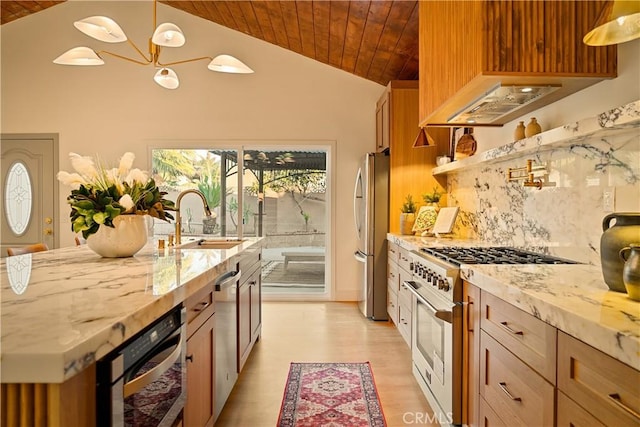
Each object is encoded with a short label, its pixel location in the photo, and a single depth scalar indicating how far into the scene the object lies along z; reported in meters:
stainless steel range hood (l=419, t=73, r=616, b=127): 1.85
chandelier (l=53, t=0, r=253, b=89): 2.27
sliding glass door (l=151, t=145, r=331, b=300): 5.03
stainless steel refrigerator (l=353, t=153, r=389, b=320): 4.05
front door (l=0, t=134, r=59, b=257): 4.93
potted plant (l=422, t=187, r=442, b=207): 3.84
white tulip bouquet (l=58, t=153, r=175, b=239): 1.72
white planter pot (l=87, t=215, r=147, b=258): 1.82
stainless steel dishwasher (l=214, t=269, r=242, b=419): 1.92
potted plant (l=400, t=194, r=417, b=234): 3.82
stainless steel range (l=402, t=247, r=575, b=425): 1.92
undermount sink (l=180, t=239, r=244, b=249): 2.94
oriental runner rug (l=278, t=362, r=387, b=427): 2.17
